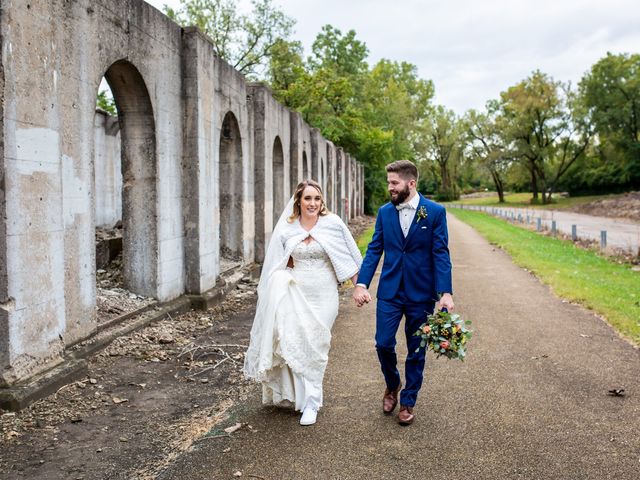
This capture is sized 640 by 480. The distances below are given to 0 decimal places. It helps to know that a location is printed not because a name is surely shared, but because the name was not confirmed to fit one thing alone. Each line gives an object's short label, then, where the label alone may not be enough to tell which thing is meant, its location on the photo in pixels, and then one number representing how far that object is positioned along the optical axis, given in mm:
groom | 4945
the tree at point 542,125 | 59750
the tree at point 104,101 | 33531
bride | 5012
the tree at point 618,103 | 56344
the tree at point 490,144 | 65375
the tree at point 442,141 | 78938
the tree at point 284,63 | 45125
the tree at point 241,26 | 46969
